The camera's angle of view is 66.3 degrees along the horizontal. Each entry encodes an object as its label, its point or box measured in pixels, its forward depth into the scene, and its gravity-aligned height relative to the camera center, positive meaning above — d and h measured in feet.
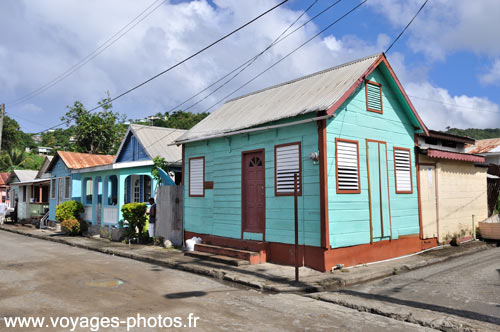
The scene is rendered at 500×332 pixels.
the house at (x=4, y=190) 126.15 +2.51
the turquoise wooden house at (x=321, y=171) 33.04 +2.24
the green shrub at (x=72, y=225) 64.57 -4.79
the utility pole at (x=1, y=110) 92.22 +20.86
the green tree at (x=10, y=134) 210.38 +35.64
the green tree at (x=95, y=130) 131.23 +23.10
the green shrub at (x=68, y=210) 66.39 -2.32
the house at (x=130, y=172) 58.44 +3.86
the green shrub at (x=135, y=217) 52.90 -2.90
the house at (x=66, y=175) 74.18 +4.37
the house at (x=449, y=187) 42.16 +0.70
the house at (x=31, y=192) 90.74 +1.37
